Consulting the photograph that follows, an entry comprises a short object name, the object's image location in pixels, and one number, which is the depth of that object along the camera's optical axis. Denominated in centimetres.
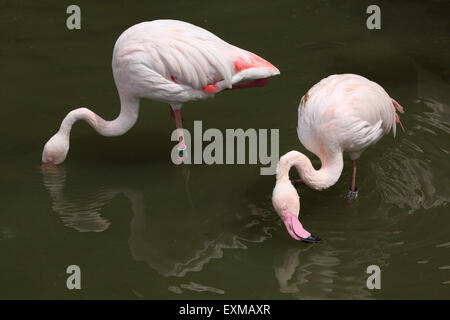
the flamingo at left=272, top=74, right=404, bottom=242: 603
